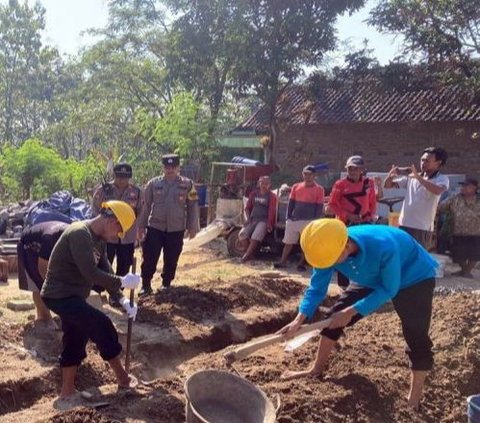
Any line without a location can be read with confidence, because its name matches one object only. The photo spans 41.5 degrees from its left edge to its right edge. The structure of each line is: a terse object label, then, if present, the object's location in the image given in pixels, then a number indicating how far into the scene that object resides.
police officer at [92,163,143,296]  7.32
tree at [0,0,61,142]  33.06
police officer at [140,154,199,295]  7.57
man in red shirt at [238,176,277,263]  11.17
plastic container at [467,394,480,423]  3.74
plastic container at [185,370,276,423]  3.92
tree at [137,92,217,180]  19.66
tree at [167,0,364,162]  18.88
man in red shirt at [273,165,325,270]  9.98
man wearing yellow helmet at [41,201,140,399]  4.31
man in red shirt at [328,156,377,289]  7.86
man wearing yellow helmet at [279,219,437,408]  3.92
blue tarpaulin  8.28
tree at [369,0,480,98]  16.33
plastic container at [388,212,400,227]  10.41
